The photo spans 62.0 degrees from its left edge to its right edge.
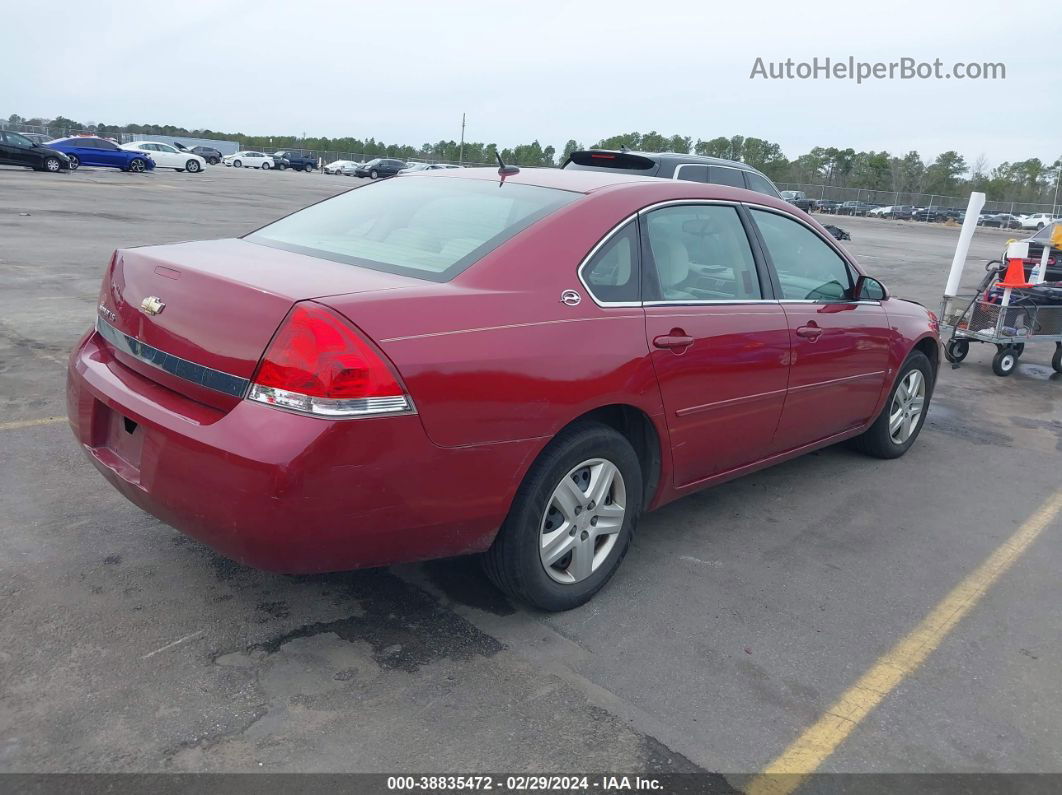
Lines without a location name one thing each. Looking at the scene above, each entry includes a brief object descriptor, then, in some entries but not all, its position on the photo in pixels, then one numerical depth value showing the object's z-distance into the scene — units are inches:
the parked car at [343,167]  2748.5
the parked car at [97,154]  1491.1
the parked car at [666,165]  416.2
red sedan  105.0
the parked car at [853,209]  2632.9
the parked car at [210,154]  2604.3
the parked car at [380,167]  2354.8
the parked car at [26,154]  1252.5
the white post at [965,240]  381.1
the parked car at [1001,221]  2503.7
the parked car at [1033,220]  2365.3
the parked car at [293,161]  2837.1
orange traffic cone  336.2
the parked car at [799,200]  1734.0
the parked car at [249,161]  2743.6
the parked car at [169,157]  1804.9
